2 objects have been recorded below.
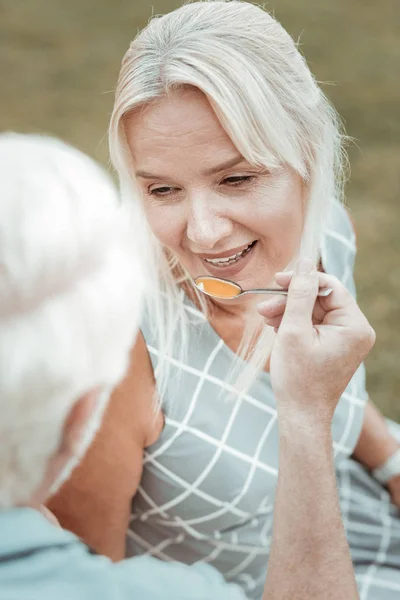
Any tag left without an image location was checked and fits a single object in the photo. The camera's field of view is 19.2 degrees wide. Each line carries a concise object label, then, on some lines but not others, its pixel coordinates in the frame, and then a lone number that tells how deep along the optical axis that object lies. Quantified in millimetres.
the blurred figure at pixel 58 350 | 631
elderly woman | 916
